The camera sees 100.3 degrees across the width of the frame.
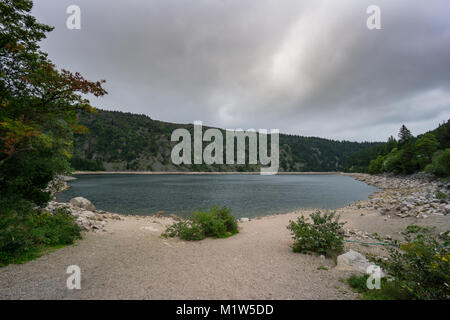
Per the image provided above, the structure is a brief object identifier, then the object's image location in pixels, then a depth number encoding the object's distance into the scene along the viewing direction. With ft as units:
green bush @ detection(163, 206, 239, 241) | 29.50
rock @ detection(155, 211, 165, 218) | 56.05
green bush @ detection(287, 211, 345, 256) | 22.06
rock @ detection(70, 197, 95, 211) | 54.90
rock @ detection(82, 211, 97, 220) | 38.21
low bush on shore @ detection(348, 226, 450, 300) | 11.13
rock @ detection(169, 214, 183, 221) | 52.10
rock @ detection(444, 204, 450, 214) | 41.33
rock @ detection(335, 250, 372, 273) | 17.63
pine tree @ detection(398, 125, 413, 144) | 253.01
